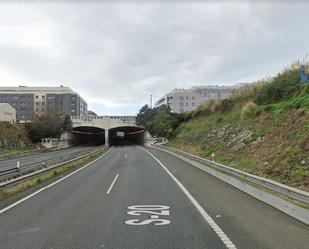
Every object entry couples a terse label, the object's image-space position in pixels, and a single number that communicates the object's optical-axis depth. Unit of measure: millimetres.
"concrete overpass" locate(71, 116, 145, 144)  62093
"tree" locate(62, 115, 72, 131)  58515
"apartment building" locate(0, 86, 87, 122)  102084
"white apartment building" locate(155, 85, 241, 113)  106613
